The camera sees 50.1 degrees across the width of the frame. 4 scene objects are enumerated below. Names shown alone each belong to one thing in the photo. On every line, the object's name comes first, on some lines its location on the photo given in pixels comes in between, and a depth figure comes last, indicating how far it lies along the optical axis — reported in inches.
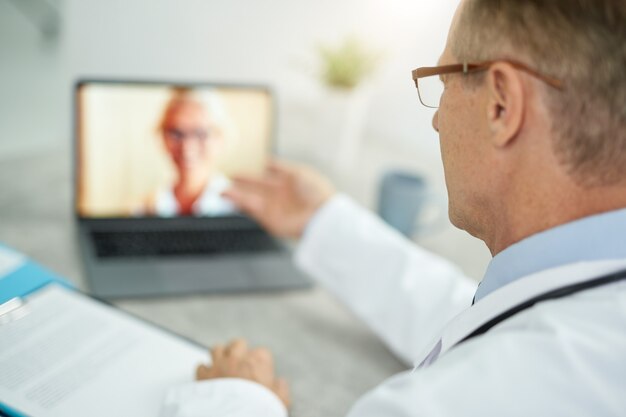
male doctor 18.8
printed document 27.2
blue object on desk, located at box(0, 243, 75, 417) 31.4
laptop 42.7
